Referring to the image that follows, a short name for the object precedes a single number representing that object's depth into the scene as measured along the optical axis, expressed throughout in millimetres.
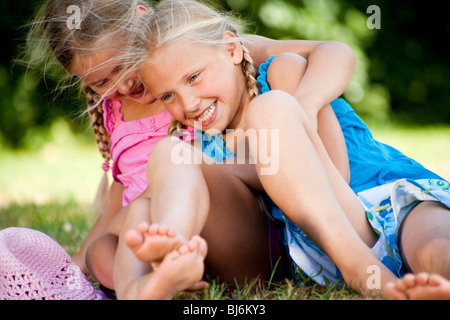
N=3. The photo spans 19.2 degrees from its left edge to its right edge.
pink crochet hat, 2188
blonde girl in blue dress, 2093
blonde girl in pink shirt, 2213
